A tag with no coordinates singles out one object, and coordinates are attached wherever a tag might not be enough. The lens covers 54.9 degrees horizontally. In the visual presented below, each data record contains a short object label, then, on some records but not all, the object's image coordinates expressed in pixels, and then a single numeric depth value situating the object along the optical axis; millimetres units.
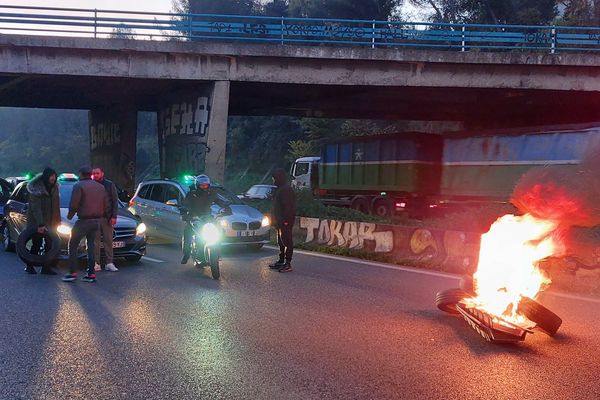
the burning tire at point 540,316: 5582
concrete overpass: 19938
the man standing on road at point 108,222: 8898
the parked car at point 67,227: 10039
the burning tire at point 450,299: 6289
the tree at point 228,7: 56594
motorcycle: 9094
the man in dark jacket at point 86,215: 8531
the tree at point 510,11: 40481
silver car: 12211
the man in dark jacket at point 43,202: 9047
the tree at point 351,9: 45156
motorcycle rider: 9734
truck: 18281
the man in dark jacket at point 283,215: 9953
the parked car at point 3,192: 14626
